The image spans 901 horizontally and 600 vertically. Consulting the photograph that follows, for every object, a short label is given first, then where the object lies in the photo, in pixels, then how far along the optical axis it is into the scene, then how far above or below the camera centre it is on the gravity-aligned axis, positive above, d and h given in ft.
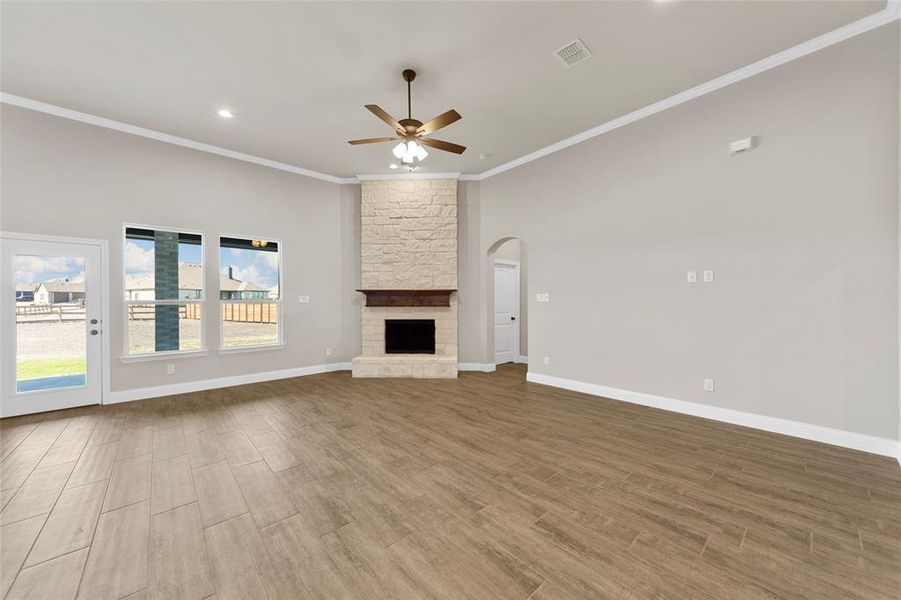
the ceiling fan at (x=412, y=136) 10.17 +5.22
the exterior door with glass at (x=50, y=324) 12.39 -0.91
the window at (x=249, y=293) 17.17 +0.34
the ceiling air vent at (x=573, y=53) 9.94 +7.26
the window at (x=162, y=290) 14.87 +0.42
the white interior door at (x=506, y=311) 22.97 -0.89
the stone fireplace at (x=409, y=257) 19.90 +2.41
